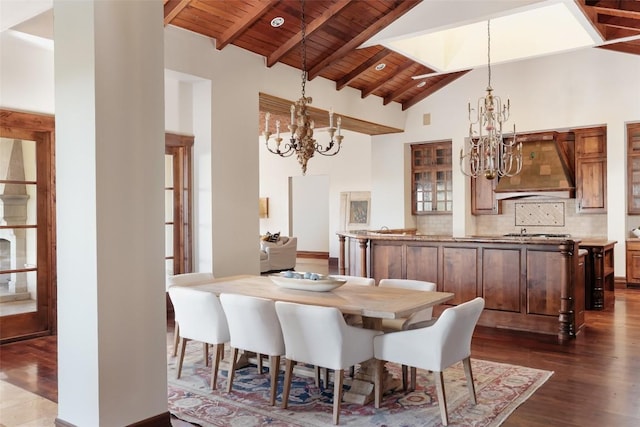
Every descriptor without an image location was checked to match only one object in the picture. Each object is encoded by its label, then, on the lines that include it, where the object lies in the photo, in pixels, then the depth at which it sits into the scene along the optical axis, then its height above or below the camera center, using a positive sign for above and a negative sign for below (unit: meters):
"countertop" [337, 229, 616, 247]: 5.45 -0.34
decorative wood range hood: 8.83 +0.70
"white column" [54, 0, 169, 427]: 2.76 +0.00
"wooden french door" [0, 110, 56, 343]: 5.23 -0.14
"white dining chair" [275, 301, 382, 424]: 3.11 -0.80
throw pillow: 10.71 -0.57
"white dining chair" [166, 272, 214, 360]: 4.46 -0.62
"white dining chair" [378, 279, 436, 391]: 3.61 -0.88
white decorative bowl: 3.93 -0.56
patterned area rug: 3.22 -1.31
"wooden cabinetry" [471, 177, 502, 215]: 9.62 +0.21
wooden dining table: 3.28 -0.62
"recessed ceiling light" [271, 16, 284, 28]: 5.97 +2.21
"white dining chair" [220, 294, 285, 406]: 3.42 -0.78
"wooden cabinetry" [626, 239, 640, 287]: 8.10 -0.86
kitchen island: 5.31 -0.71
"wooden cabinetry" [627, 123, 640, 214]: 8.27 +0.62
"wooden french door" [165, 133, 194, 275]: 6.45 +0.01
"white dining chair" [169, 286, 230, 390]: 3.79 -0.80
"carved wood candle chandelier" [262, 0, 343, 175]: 4.82 +0.72
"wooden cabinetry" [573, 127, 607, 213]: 8.53 +0.65
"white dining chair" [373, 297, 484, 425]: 3.08 -0.84
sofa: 10.36 -0.90
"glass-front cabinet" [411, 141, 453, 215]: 10.01 +0.61
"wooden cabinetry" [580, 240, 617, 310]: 6.63 -0.89
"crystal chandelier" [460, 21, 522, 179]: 6.00 +0.90
